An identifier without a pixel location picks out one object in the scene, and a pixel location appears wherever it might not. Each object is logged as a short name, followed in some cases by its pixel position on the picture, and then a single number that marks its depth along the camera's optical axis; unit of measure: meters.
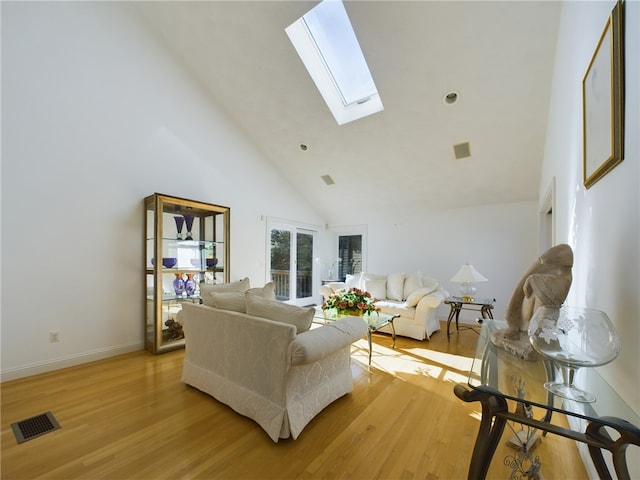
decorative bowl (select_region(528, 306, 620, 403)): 1.00
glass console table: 0.86
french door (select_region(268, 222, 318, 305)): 5.68
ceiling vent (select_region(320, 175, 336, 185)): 5.32
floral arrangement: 3.24
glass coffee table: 3.15
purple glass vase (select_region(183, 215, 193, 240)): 3.90
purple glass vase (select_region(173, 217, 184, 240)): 3.79
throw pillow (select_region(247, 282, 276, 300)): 2.53
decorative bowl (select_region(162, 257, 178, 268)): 3.54
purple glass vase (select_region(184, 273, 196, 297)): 3.80
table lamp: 3.98
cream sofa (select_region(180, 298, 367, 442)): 1.88
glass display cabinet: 3.42
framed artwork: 1.14
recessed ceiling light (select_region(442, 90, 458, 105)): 3.26
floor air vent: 1.90
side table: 3.98
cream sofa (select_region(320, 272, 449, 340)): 3.97
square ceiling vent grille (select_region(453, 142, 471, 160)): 3.88
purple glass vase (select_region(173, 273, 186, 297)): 3.68
